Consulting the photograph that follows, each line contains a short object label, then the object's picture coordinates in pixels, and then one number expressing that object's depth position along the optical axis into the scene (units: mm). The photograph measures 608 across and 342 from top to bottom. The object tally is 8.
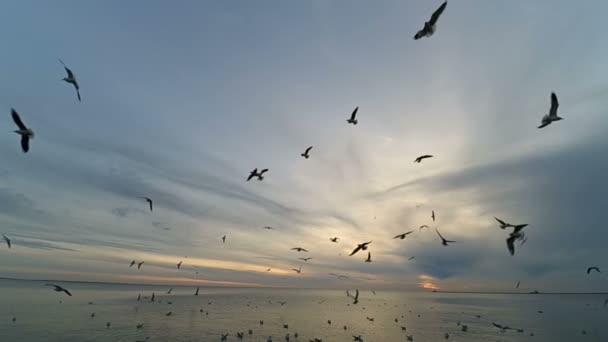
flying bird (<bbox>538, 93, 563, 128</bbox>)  15965
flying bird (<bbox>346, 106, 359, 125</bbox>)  25433
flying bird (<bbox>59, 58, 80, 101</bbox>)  16844
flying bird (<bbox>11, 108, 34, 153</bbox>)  15273
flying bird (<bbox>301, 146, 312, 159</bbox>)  30394
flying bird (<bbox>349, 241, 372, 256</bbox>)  26742
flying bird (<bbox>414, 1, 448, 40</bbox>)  14578
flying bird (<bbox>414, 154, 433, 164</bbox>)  23641
